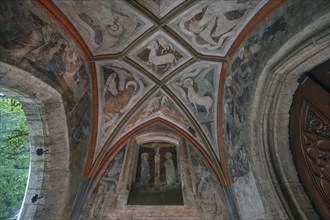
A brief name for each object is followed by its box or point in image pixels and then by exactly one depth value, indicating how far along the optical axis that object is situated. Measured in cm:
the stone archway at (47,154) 457
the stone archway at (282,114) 376
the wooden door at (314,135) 378
